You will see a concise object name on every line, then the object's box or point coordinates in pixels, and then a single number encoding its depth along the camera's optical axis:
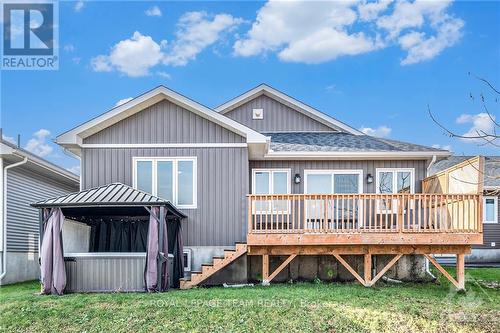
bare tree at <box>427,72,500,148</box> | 6.12
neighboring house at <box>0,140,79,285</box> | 12.57
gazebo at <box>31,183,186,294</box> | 10.04
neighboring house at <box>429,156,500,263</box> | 19.75
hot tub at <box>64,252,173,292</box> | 10.23
